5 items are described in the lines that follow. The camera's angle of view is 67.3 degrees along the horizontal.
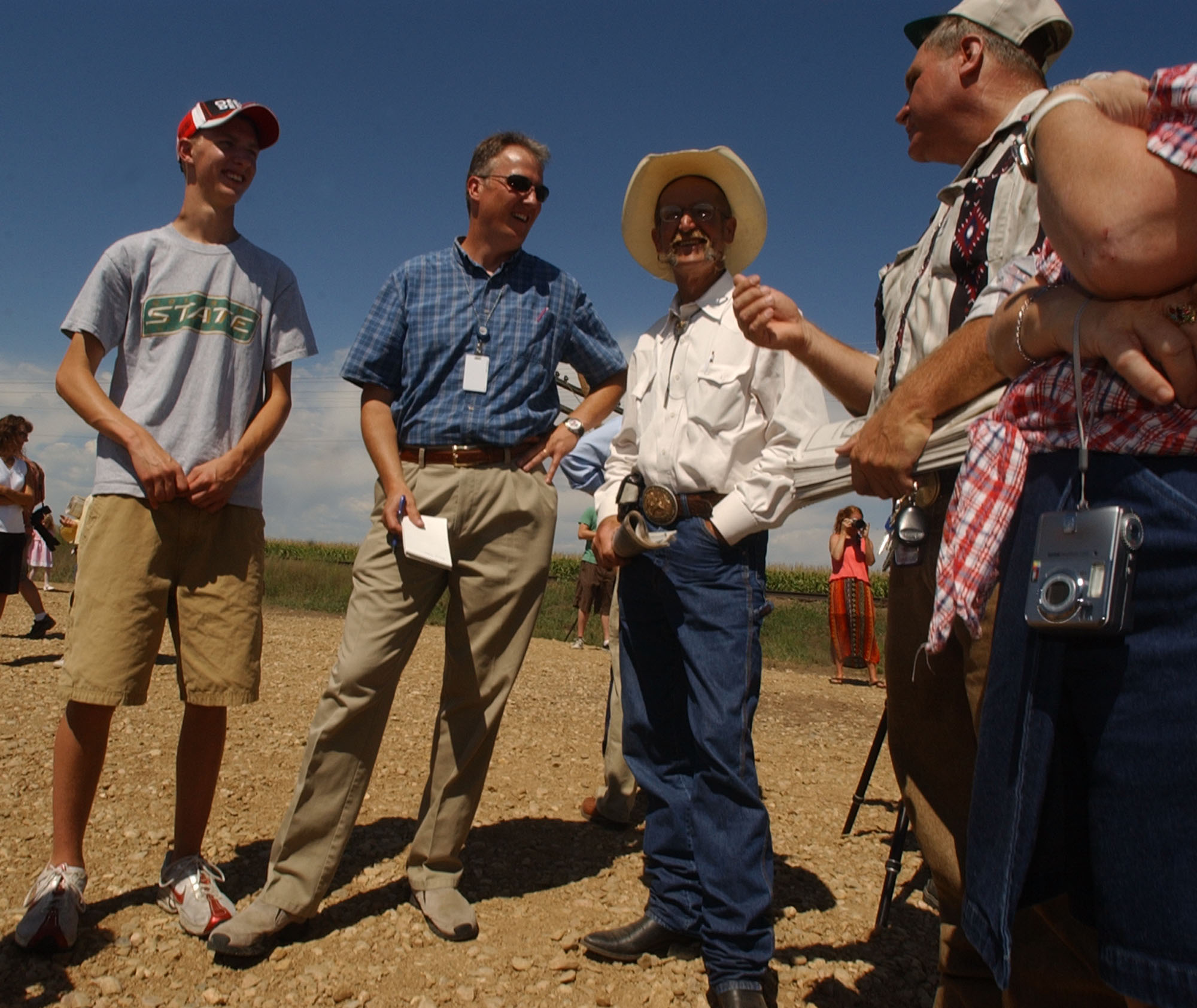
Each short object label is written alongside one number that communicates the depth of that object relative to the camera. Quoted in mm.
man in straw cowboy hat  2588
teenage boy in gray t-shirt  2740
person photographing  11188
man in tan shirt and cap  1572
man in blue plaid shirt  2941
